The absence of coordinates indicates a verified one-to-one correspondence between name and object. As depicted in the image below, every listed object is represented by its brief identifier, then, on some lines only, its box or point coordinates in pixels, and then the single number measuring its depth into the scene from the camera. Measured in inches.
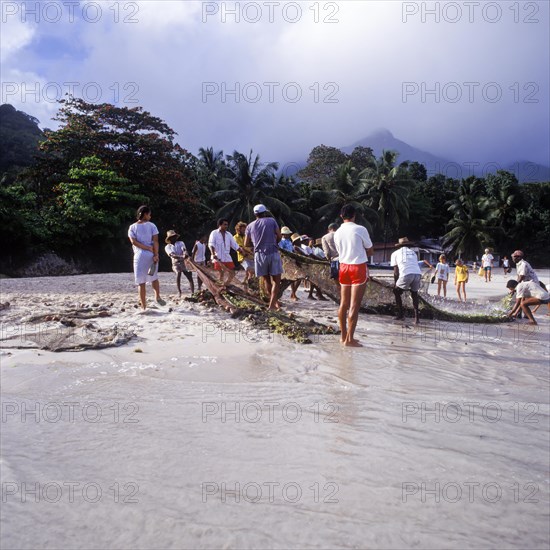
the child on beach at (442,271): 539.8
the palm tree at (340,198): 1392.7
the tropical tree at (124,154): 898.1
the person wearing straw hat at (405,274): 292.5
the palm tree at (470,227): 1561.3
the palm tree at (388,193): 1474.3
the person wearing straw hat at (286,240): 392.3
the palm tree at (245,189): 1190.9
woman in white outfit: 283.3
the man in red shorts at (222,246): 332.5
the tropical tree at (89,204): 827.4
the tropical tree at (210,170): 1280.8
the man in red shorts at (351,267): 216.4
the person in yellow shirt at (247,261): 336.5
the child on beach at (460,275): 552.7
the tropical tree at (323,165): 1802.4
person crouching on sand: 345.4
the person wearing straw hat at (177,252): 358.3
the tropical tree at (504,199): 1642.5
